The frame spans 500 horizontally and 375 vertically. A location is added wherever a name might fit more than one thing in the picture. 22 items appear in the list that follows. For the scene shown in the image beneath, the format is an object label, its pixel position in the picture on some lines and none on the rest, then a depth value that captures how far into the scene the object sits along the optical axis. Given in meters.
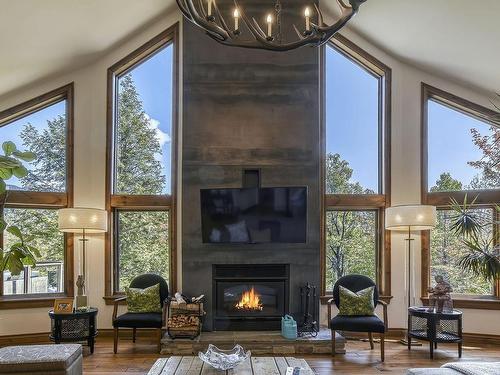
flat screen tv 5.85
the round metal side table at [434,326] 5.24
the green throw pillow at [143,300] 5.60
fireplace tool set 5.70
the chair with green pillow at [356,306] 5.06
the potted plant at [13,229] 3.47
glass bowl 3.36
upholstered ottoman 3.45
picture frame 5.36
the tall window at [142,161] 6.41
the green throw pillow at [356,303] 5.39
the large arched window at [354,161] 6.47
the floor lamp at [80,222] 5.59
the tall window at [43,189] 6.08
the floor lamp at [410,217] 5.63
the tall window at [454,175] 6.08
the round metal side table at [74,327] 5.29
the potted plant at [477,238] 5.24
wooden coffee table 3.31
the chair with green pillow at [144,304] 5.26
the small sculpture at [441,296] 5.42
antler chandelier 2.96
